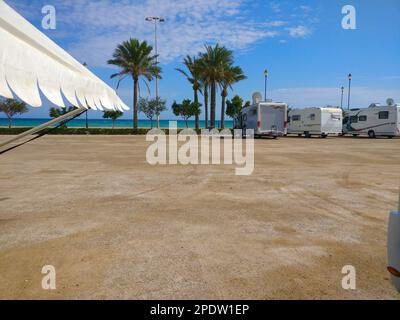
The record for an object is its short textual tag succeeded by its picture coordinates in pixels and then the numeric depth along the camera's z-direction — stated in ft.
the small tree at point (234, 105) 196.56
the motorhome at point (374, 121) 99.46
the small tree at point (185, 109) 194.29
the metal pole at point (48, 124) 10.77
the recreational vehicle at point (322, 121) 104.42
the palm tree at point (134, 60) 130.82
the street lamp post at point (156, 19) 136.87
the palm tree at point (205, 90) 136.82
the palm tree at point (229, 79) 136.01
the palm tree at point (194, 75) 139.23
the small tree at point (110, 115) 185.07
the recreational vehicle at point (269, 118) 88.84
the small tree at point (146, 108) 189.57
